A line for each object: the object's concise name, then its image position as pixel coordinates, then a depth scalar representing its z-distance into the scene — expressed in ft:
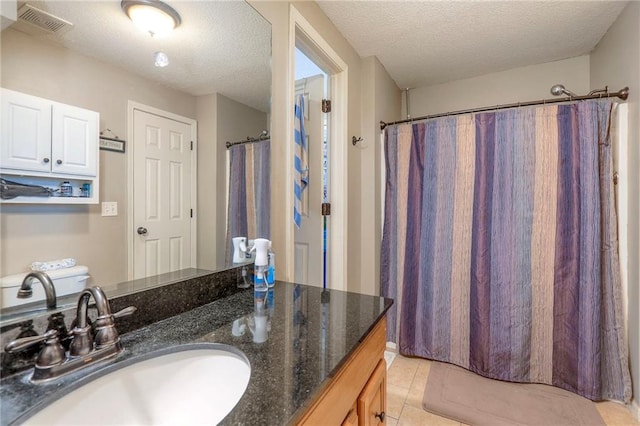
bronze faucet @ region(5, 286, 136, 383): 1.86
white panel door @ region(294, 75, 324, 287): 6.61
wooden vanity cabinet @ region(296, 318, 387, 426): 1.97
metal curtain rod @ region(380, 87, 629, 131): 5.51
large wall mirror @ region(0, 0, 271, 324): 2.06
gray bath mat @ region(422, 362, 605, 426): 5.08
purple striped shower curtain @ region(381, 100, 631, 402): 5.58
